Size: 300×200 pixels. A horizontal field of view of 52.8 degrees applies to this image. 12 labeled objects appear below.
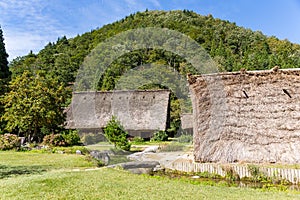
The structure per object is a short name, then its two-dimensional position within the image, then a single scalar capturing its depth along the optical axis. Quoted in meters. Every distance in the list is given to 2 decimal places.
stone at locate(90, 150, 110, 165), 13.77
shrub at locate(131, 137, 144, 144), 25.29
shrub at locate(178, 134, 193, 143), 24.09
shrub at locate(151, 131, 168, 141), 26.25
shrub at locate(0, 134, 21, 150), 19.16
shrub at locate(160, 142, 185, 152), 19.28
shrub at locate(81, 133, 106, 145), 25.98
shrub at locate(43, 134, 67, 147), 22.18
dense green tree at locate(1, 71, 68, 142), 22.81
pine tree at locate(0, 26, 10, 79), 30.48
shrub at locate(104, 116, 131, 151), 17.86
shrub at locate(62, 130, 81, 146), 22.66
